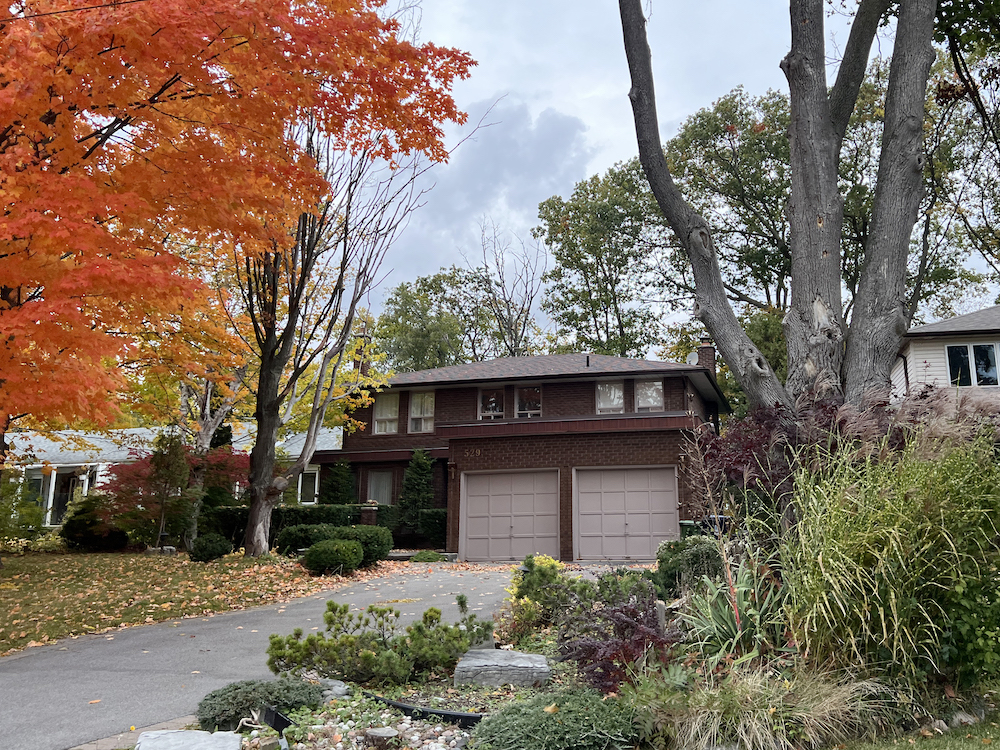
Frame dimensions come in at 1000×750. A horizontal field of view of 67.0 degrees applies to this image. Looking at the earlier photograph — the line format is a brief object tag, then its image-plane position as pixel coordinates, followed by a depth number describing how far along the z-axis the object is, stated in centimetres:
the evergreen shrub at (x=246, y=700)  470
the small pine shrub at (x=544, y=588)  726
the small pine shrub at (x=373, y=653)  539
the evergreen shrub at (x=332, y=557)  1341
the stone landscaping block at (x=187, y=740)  371
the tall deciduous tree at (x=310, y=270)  1424
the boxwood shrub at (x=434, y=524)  2208
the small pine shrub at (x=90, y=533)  1964
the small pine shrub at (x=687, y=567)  683
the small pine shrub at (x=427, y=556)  1856
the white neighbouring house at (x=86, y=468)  2800
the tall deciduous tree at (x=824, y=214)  711
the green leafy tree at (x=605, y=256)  3159
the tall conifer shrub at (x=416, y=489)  2303
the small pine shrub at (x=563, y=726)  392
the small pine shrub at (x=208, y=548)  1434
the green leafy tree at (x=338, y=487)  2452
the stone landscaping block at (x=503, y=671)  528
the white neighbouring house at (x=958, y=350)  2034
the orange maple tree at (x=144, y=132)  711
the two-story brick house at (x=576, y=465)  1891
